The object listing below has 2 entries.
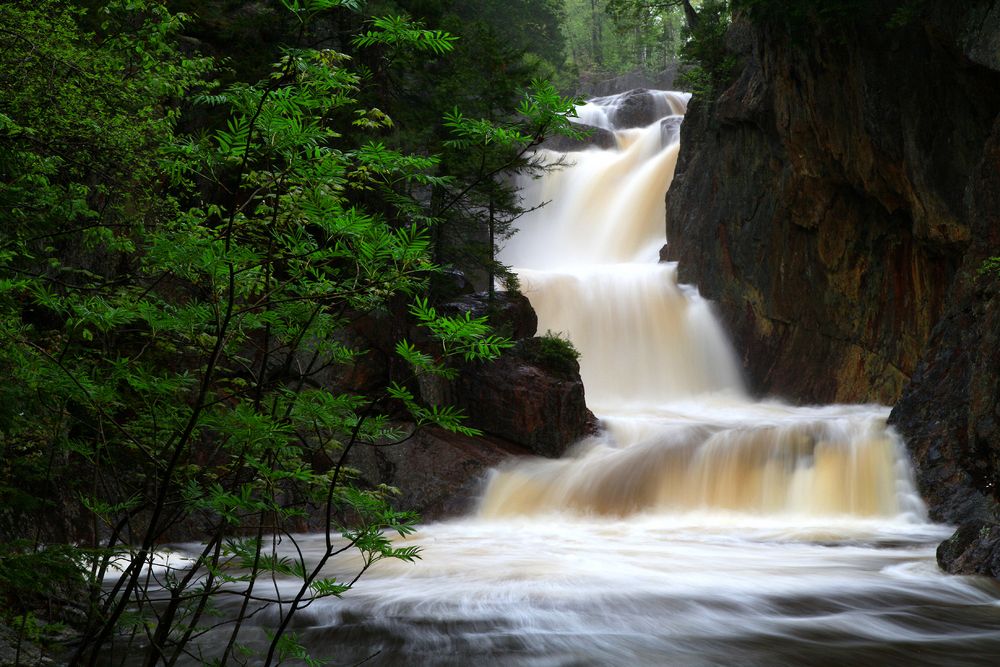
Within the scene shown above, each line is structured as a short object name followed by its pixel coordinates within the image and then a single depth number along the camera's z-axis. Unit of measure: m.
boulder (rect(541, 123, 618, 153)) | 34.81
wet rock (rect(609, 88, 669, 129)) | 37.50
